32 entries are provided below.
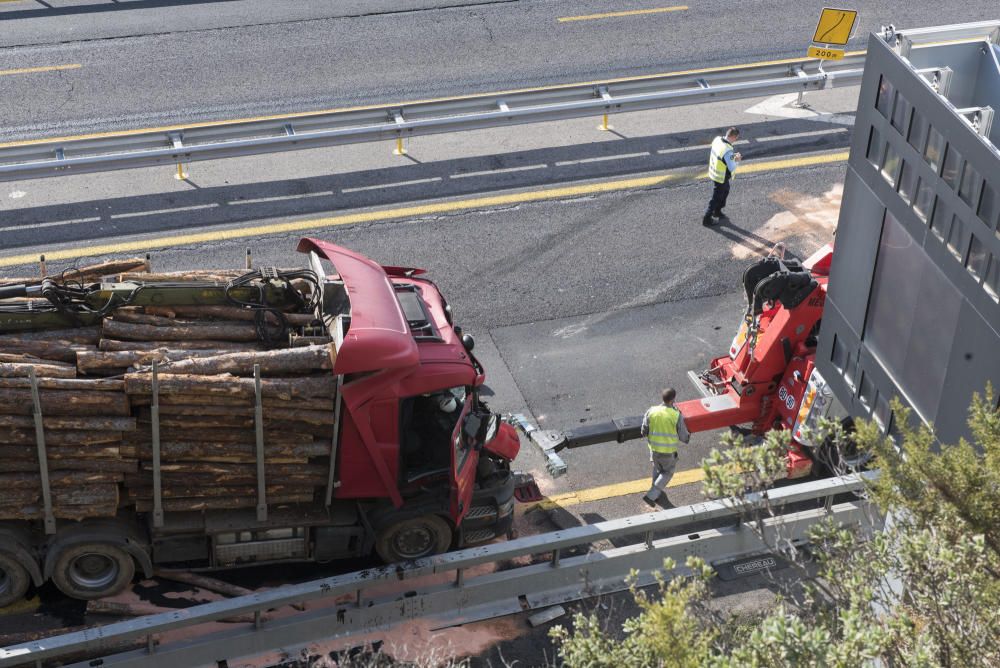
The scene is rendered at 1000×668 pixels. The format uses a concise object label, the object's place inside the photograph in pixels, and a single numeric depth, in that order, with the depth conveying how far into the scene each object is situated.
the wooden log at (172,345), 19.03
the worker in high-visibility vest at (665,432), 22.20
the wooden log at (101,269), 21.05
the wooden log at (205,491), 18.98
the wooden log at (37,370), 17.97
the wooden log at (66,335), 19.22
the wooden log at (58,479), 18.27
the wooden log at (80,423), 18.00
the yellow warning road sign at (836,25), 35.50
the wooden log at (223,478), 18.84
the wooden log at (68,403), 17.87
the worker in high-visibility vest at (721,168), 30.78
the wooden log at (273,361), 18.72
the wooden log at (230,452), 18.64
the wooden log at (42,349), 18.86
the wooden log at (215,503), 19.05
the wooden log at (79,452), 18.34
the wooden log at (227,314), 20.11
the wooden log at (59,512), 18.45
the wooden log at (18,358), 18.56
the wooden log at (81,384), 18.02
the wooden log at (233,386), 18.16
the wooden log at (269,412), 18.41
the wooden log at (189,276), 20.72
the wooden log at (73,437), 18.16
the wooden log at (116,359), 18.58
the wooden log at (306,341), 19.55
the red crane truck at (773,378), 22.39
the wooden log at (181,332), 19.28
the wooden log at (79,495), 18.45
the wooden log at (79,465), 18.31
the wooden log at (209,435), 18.55
